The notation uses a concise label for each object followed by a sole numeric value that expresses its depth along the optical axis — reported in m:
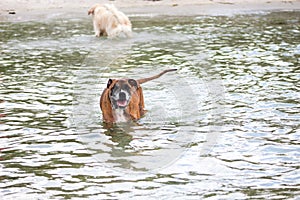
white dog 23.96
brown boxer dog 13.23
